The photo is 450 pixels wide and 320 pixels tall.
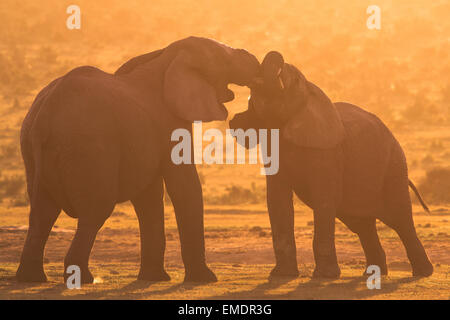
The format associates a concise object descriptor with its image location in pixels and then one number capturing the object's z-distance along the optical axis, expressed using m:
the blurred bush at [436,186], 32.56
